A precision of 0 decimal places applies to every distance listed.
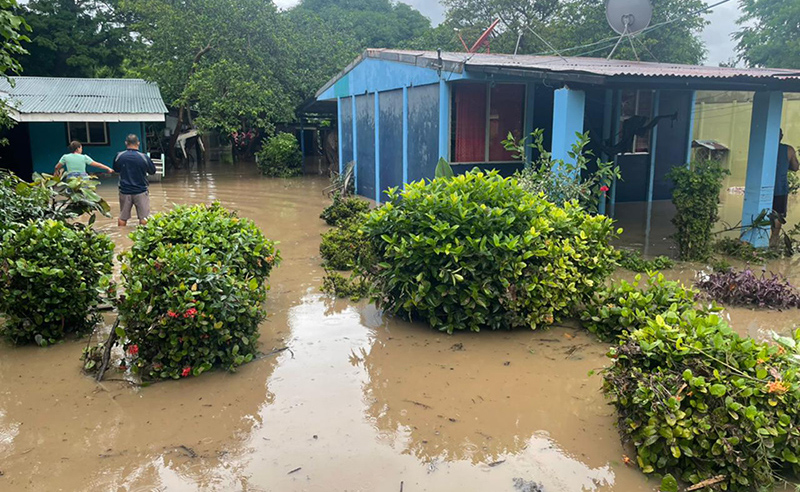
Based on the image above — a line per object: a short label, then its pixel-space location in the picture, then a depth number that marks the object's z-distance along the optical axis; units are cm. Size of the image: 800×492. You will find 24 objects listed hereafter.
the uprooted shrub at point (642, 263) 817
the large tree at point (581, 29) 2728
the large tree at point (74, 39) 2903
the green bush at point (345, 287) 698
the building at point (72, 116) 1772
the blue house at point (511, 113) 839
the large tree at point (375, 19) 3831
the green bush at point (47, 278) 516
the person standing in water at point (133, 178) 1012
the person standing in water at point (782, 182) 968
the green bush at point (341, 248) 830
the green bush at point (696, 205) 834
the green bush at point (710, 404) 322
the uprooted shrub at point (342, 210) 1135
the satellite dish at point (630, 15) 1134
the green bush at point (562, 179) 770
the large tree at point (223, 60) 2062
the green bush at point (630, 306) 505
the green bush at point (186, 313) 454
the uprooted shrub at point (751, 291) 655
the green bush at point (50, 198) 618
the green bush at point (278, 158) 2227
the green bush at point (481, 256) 552
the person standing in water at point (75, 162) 1063
